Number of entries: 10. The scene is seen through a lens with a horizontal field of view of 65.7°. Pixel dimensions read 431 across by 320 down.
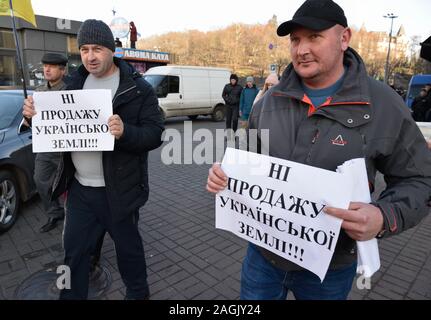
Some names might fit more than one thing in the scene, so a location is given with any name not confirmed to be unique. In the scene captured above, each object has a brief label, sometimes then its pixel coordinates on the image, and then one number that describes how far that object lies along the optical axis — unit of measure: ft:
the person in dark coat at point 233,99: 37.83
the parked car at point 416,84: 49.96
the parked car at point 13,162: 13.32
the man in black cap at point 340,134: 4.61
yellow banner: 9.45
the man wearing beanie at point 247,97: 31.83
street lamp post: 157.89
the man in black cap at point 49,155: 12.16
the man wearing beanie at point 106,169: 7.72
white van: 47.09
